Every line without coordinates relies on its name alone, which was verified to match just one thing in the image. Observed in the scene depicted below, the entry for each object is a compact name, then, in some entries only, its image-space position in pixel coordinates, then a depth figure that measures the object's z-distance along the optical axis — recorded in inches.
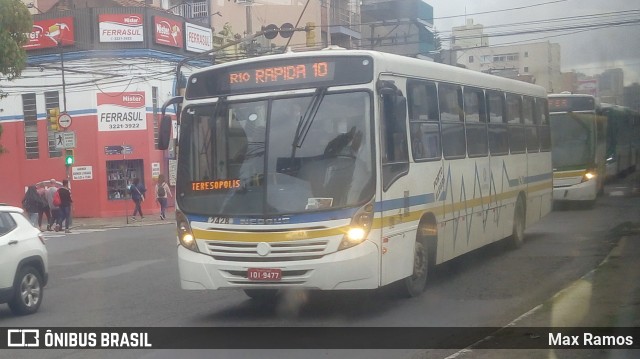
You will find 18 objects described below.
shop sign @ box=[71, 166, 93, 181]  1450.5
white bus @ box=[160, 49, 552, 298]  373.4
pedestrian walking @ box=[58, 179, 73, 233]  1082.1
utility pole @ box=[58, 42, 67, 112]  1341.0
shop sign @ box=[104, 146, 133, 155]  1454.2
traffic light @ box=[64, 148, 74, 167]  1262.3
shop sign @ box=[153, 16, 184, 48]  1456.7
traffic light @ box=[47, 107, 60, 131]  1258.6
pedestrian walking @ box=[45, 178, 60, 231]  1107.3
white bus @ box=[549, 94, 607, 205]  905.5
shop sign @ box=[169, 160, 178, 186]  1461.5
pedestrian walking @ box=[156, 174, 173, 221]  1282.0
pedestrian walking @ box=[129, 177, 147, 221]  1312.7
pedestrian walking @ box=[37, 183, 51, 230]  1092.3
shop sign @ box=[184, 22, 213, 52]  1499.8
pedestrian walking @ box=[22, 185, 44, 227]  1048.8
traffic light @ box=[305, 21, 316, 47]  867.5
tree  741.3
